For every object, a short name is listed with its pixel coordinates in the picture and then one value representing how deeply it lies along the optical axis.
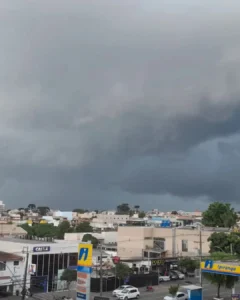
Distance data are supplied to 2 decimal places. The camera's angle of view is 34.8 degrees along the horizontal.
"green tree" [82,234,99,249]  97.12
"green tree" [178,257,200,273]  66.81
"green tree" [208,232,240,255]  64.31
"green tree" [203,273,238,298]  43.38
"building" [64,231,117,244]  104.81
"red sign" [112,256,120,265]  60.36
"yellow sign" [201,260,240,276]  38.19
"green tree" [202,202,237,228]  105.94
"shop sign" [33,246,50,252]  52.57
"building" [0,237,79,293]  51.72
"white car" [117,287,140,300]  45.72
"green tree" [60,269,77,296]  52.38
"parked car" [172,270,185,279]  64.81
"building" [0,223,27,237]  121.29
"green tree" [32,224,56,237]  117.20
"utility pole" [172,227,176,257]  79.25
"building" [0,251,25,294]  48.56
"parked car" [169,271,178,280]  64.19
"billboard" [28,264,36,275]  50.00
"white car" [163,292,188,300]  44.04
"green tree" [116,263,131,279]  53.75
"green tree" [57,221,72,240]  120.11
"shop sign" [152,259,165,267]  64.62
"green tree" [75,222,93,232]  127.94
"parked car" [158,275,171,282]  60.84
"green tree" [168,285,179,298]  44.00
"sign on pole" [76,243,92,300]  34.59
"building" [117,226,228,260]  77.75
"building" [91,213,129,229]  161.98
